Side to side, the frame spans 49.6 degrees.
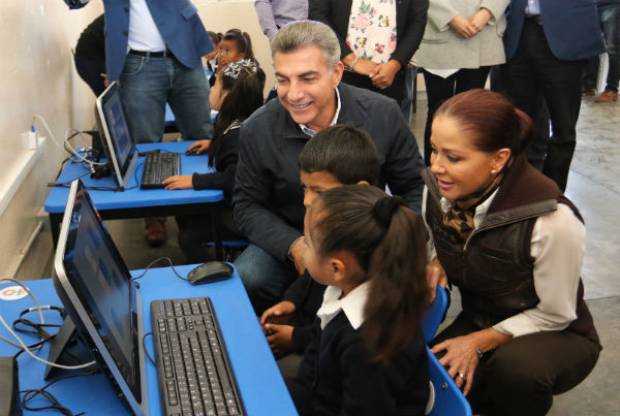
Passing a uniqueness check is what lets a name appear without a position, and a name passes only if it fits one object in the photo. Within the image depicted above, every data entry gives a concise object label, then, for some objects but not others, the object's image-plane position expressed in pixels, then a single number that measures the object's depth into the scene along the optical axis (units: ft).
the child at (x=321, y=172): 6.03
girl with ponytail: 4.18
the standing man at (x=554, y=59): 10.80
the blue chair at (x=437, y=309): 5.06
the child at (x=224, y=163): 8.46
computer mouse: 5.82
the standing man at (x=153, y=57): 10.75
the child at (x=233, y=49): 14.03
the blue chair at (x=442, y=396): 4.25
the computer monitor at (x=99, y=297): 3.56
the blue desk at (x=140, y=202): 7.96
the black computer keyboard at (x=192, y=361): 4.22
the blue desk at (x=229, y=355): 4.28
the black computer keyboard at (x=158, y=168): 8.60
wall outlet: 9.62
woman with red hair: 5.63
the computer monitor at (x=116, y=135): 8.12
